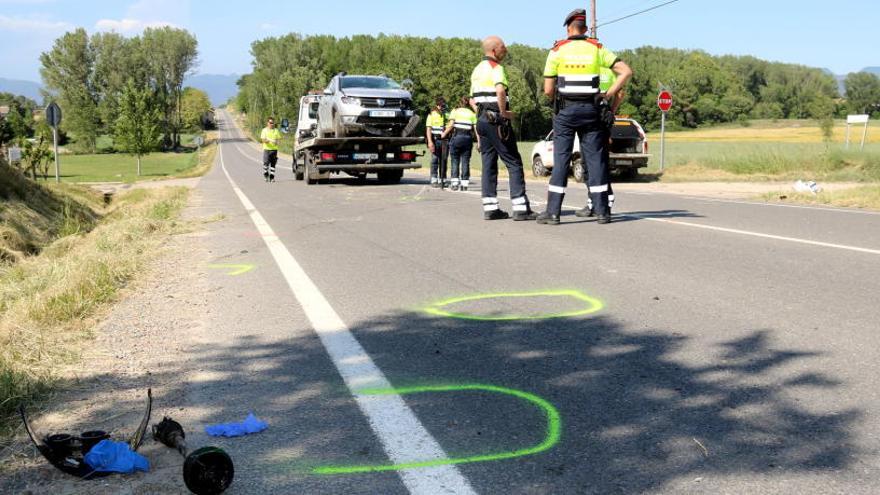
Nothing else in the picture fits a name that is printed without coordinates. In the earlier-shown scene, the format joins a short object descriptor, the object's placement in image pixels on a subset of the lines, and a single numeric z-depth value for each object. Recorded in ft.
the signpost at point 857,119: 116.83
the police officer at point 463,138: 54.08
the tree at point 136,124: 190.29
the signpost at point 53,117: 79.77
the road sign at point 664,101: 80.23
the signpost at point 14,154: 80.23
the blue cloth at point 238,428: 9.96
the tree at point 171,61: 386.32
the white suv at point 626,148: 71.46
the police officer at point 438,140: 62.28
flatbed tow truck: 64.23
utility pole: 126.69
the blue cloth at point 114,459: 8.86
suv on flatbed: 62.80
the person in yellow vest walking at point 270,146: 78.89
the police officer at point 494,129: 31.96
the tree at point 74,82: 331.57
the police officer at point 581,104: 29.32
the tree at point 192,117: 554.46
